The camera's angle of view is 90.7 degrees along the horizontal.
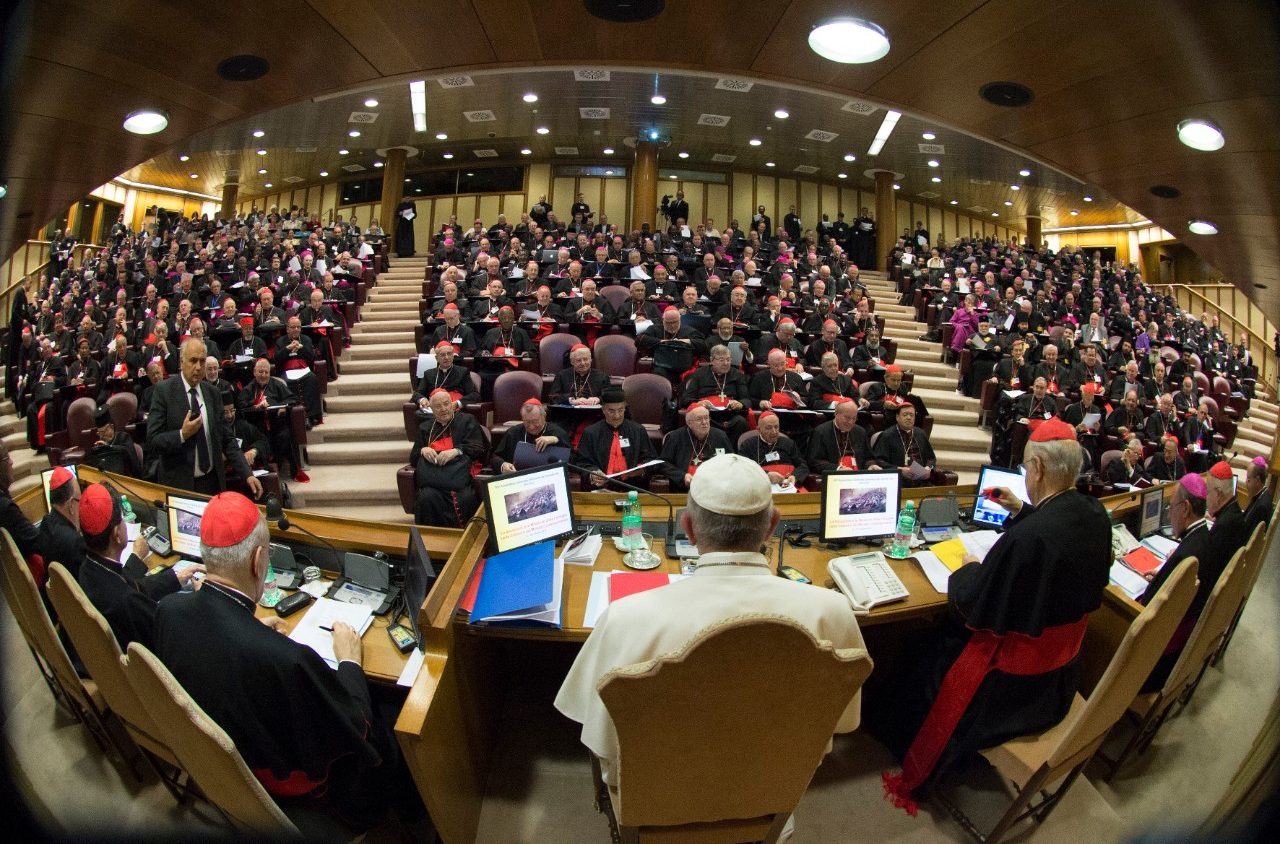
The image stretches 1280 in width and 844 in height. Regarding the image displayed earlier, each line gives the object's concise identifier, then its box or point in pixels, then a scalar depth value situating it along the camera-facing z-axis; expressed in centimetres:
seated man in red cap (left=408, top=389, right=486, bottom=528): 465
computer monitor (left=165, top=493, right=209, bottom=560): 293
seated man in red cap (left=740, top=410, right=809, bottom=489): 482
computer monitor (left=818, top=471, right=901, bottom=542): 303
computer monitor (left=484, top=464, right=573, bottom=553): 265
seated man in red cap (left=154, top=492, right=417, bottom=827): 168
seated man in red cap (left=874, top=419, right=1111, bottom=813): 212
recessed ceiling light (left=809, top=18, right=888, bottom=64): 191
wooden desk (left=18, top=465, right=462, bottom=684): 264
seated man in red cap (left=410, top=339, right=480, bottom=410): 581
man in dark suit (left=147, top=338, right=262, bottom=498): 434
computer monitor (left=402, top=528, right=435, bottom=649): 217
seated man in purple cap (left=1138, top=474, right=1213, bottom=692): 271
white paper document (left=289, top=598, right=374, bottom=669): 225
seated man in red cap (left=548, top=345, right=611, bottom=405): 586
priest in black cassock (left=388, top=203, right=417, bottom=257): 1542
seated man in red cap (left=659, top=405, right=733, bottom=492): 480
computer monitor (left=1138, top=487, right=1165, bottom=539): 360
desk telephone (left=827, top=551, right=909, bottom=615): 248
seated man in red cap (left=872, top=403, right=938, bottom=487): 549
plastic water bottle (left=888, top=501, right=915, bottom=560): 296
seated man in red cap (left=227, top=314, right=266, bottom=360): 685
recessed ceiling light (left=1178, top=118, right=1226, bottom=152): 215
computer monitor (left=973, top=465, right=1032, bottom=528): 334
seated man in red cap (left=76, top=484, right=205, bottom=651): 218
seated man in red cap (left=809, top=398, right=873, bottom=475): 528
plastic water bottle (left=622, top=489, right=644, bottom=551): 288
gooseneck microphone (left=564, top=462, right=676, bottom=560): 288
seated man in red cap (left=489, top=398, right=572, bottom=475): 478
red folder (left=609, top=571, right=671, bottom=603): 245
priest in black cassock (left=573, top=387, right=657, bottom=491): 492
